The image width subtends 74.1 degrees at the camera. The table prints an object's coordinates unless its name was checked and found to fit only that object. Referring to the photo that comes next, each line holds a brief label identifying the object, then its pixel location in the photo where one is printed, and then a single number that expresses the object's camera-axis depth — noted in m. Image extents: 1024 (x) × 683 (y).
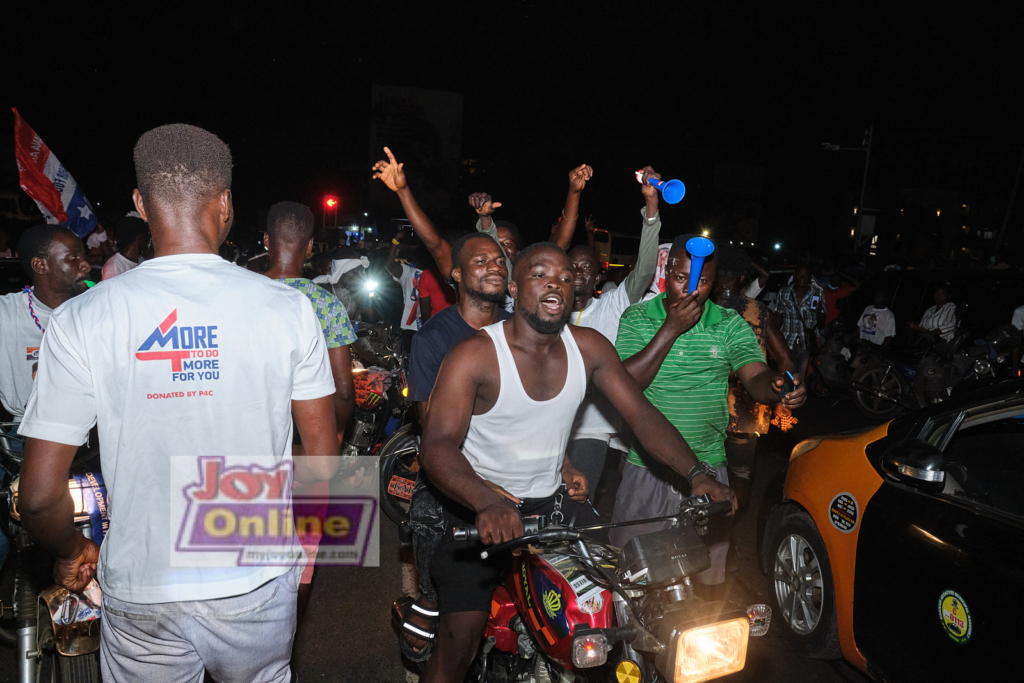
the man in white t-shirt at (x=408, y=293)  8.88
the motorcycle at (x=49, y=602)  2.80
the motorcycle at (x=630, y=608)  1.92
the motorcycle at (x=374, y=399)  6.34
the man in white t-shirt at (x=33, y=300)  3.46
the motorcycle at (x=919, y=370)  9.28
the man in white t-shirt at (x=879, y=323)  10.48
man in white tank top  2.69
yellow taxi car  2.75
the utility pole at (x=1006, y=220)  28.15
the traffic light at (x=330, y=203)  21.91
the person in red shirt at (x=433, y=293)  7.50
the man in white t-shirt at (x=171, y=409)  1.82
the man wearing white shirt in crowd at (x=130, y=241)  6.83
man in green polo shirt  3.57
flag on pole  6.50
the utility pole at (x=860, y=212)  35.61
